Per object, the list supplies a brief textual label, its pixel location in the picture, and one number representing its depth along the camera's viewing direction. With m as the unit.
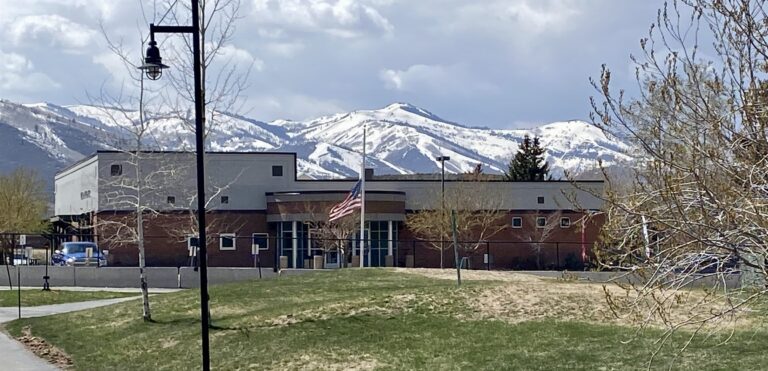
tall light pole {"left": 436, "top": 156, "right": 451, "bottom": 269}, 53.55
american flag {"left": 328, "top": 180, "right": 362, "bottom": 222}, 42.97
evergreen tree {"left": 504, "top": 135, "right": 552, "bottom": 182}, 79.69
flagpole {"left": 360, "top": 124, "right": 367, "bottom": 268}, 46.21
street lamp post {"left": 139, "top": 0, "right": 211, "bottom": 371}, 12.89
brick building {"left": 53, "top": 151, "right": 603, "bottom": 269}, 55.84
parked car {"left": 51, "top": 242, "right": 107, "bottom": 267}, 48.94
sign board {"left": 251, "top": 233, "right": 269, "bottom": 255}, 58.38
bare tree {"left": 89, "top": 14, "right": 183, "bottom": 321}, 22.19
